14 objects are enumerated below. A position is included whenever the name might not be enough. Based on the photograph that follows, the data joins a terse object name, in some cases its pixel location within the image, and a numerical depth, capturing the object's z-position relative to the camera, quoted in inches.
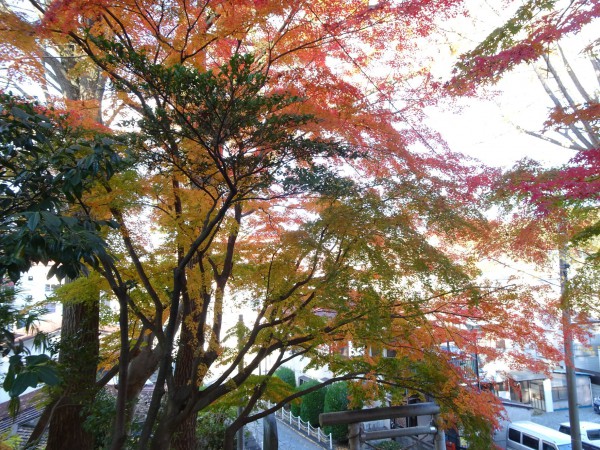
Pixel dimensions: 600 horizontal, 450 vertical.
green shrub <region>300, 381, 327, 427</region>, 605.6
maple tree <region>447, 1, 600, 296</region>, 218.8
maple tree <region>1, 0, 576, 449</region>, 178.2
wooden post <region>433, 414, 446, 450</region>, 321.1
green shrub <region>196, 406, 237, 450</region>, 400.2
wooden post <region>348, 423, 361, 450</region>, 287.0
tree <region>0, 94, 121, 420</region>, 75.3
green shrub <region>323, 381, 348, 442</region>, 549.0
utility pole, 277.5
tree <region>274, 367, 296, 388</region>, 741.3
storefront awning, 764.3
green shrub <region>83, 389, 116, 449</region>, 239.0
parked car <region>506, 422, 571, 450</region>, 510.9
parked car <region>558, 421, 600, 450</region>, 520.4
